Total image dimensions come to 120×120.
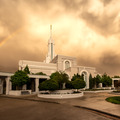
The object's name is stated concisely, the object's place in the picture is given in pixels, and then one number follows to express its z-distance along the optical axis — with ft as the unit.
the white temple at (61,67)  205.48
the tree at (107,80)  178.40
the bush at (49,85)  86.17
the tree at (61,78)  110.08
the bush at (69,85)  118.58
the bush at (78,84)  107.87
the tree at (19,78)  102.67
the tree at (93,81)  179.11
